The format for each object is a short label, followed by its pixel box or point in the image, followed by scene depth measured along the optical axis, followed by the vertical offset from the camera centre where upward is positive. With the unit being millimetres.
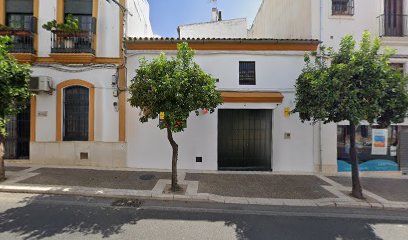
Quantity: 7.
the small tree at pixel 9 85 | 6301 +997
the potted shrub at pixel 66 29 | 8672 +3436
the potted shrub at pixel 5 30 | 8781 +3402
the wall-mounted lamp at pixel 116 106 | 9086 +585
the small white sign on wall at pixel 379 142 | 9258 -784
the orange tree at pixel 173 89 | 5875 +823
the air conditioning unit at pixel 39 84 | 8844 +1391
